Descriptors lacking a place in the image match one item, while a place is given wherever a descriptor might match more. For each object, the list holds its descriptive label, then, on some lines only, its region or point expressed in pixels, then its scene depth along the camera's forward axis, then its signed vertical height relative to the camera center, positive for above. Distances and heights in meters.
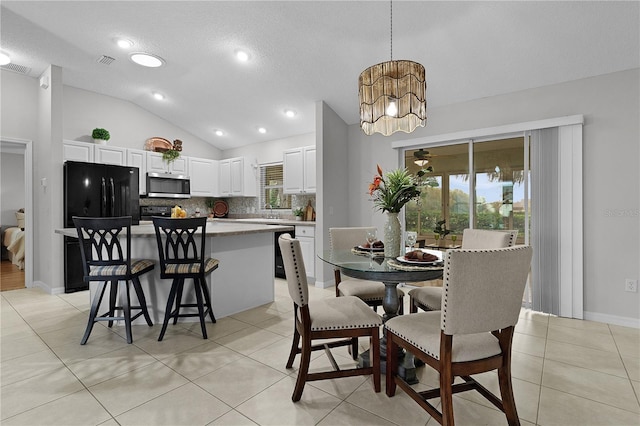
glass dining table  1.85 -0.35
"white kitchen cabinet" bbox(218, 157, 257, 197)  6.30 +0.66
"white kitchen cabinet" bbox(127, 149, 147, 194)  5.25 +0.80
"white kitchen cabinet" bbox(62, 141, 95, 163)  4.50 +0.86
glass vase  2.33 -0.19
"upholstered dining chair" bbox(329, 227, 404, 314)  2.55 -0.60
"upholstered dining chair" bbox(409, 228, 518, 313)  2.34 -0.28
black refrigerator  4.27 +0.20
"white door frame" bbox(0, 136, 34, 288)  4.52 -0.01
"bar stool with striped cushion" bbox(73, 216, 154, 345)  2.63 -0.46
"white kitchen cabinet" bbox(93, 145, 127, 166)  4.84 +0.88
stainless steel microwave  5.54 +0.47
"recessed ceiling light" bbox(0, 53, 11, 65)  3.91 +1.87
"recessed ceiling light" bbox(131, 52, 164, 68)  3.89 +1.88
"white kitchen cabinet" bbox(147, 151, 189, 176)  5.54 +0.84
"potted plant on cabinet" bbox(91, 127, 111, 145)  4.89 +1.16
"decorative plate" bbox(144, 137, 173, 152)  5.68 +1.18
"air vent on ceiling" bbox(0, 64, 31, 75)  4.17 +1.88
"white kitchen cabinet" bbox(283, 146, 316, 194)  5.18 +0.68
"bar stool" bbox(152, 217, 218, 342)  2.71 -0.46
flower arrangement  2.32 +0.16
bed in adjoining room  5.96 -0.58
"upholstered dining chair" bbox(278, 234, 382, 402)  1.90 -0.66
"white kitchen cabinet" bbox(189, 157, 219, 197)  6.24 +0.70
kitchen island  3.19 -0.62
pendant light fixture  2.28 +0.85
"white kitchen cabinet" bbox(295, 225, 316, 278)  4.76 -0.51
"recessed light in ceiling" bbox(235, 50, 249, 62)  3.70 +1.80
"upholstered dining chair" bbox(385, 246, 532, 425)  1.45 -0.52
